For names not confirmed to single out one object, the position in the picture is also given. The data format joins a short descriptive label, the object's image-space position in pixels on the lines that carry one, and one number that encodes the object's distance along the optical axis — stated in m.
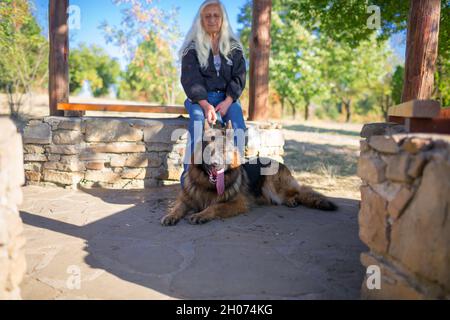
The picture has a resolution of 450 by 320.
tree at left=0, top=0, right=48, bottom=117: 7.34
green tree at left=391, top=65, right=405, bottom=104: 15.69
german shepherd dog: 3.77
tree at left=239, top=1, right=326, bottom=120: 26.77
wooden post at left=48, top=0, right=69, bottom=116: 5.19
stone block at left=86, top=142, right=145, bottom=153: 5.12
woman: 4.32
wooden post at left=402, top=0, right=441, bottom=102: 3.88
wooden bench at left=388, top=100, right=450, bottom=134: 2.13
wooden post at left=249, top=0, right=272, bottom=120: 5.54
